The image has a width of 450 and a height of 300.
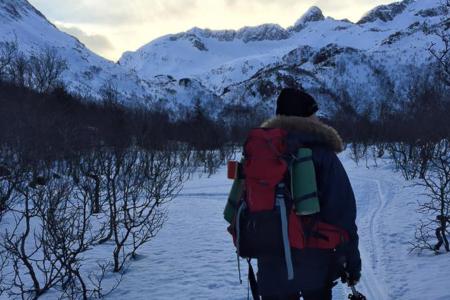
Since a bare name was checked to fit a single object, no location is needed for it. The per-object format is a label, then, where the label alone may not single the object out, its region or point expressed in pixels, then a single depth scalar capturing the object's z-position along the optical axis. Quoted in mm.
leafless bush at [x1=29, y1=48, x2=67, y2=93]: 32934
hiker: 3340
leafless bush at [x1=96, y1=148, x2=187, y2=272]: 8388
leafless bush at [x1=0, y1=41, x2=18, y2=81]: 30211
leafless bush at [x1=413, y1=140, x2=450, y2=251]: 7656
